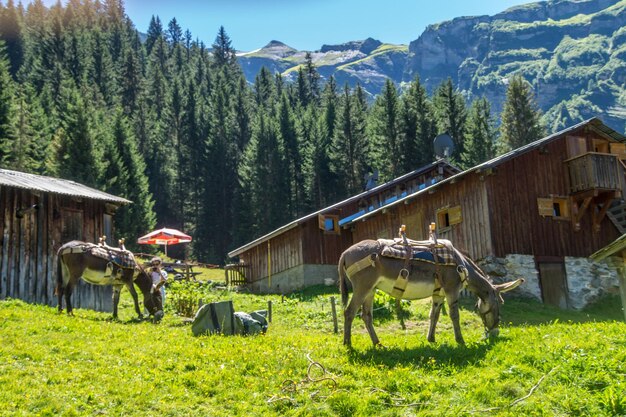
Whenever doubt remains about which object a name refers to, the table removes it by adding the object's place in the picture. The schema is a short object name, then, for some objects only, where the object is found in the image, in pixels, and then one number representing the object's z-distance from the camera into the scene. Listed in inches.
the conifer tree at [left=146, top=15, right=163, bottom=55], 5478.8
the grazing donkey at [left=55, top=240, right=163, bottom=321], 758.5
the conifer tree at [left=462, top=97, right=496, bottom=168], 2298.2
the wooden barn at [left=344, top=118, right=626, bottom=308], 1048.8
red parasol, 1702.8
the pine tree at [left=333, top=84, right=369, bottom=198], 2541.8
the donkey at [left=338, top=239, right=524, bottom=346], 519.2
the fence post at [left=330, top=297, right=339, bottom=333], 729.0
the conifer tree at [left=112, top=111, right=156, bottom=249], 2078.0
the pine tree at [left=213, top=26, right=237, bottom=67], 4997.5
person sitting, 841.5
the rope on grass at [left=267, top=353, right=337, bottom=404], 408.2
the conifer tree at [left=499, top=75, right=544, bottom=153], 2298.2
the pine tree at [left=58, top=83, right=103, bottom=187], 1972.2
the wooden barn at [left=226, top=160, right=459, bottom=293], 1471.5
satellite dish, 1536.7
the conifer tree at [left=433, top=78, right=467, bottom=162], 2416.3
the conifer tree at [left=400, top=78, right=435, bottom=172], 2351.1
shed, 848.3
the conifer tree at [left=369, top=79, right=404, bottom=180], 2383.1
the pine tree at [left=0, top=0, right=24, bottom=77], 4072.3
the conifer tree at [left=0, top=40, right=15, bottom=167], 1837.0
